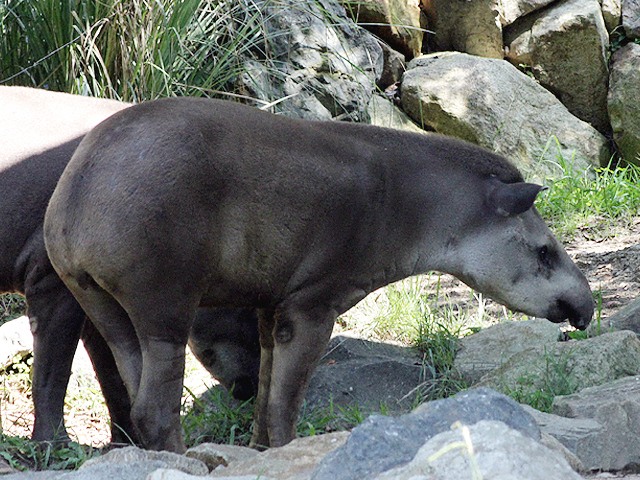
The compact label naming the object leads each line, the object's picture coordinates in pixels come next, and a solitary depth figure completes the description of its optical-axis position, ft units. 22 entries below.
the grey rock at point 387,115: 66.95
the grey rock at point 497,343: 42.14
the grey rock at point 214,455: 27.43
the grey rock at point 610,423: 28.25
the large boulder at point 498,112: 69.67
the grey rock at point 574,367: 37.40
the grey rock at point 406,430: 20.29
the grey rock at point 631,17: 78.84
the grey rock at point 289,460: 24.71
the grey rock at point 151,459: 25.20
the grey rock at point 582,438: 28.04
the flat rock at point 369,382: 41.04
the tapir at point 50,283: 34.96
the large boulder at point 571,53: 77.46
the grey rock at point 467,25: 78.43
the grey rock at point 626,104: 75.20
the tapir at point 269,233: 29.66
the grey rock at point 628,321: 43.80
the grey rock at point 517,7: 78.64
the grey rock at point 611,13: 79.77
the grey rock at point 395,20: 73.56
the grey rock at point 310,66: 57.31
